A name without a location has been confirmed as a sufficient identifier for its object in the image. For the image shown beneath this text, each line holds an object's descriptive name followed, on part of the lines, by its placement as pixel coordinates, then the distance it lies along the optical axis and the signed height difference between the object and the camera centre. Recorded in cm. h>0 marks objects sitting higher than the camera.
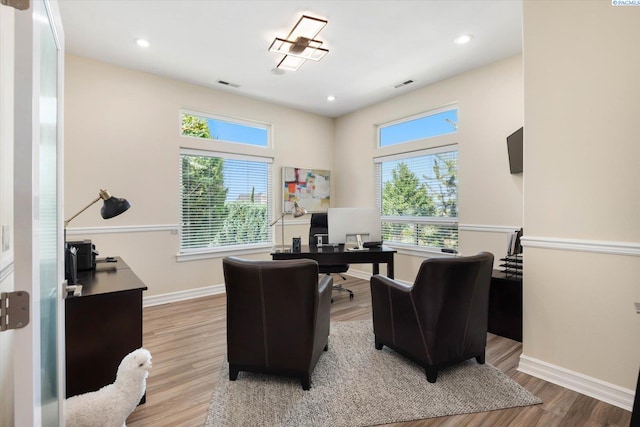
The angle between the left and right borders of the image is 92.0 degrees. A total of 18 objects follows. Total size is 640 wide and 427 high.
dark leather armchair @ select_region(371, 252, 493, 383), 204 -67
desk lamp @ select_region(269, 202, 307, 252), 499 +17
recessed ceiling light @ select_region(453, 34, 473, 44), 301 +174
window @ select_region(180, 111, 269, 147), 419 +129
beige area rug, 179 -115
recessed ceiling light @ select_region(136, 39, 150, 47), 304 +177
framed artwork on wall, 505 +49
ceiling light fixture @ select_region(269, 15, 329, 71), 272 +169
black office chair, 393 -22
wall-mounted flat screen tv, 318 +68
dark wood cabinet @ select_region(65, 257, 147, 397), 175 -65
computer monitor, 352 -9
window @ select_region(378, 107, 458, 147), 409 +128
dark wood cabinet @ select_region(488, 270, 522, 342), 269 -83
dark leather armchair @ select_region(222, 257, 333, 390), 194 -64
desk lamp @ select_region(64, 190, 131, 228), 227 +10
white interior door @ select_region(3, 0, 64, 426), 78 +2
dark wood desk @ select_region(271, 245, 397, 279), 333 -42
